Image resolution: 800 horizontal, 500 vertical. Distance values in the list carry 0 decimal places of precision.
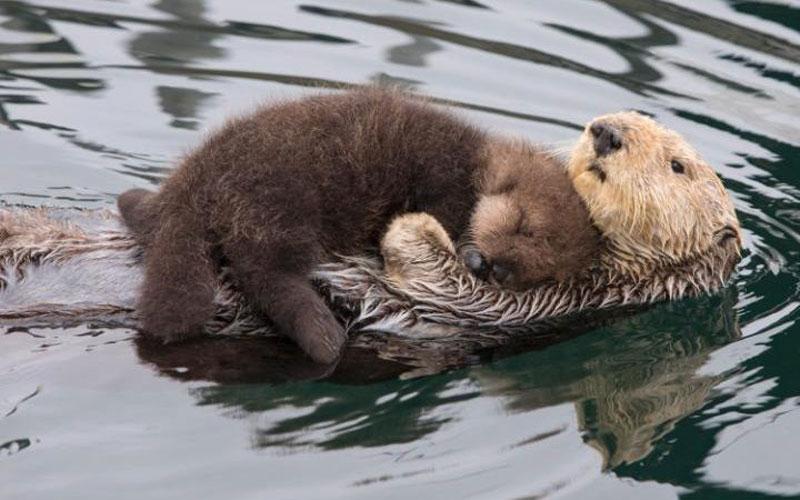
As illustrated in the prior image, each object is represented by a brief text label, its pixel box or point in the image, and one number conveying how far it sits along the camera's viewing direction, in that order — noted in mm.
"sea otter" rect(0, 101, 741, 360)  10953
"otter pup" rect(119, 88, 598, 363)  10305
